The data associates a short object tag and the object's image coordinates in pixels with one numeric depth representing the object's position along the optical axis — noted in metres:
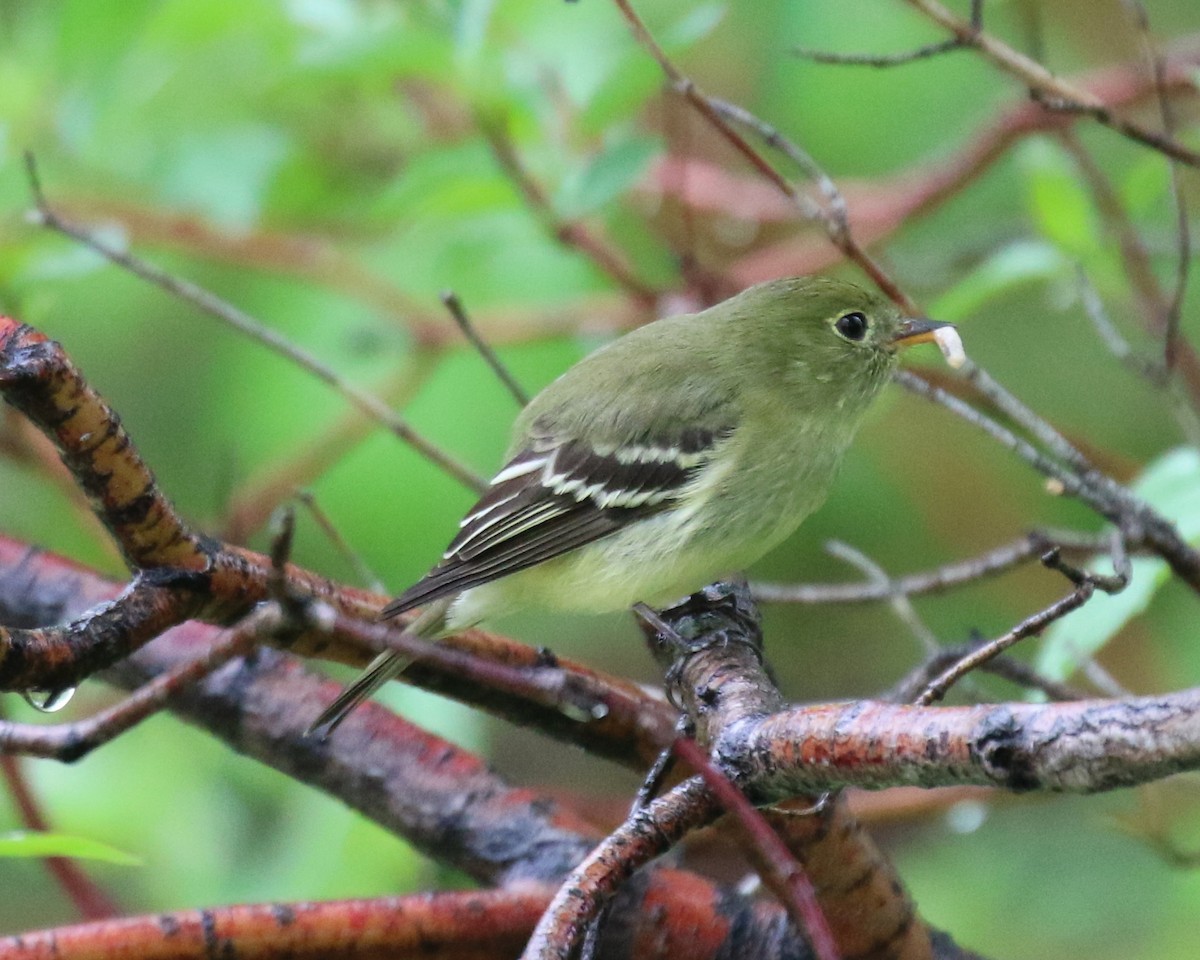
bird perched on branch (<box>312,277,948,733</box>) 6.20
